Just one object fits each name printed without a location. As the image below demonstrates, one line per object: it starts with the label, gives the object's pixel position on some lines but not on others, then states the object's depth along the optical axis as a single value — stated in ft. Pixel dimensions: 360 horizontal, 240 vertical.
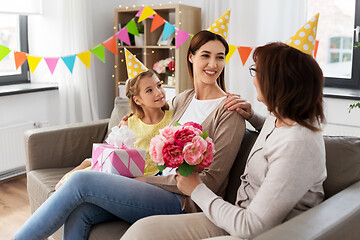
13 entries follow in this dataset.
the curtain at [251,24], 10.59
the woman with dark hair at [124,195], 5.43
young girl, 6.90
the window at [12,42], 12.28
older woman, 4.05
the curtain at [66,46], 12.35
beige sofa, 3.97
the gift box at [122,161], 5.94
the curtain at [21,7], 11.30
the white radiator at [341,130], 9.61
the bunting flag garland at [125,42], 10.84
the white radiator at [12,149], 11.13
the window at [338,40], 10.85
